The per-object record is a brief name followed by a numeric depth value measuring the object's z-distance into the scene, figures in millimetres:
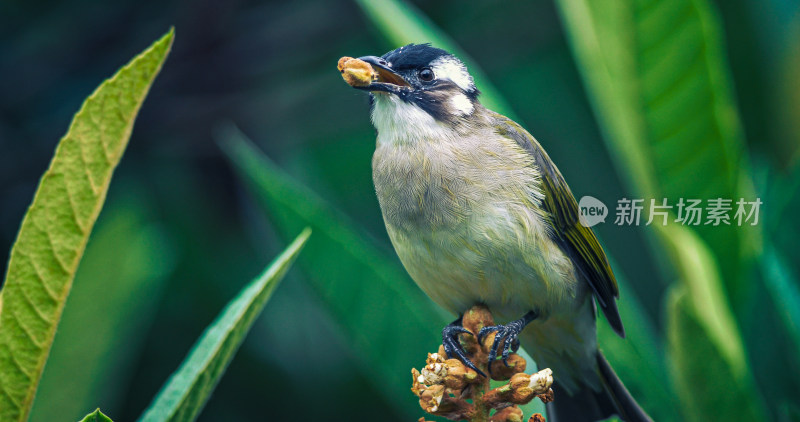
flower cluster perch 3478
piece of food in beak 3515
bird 3558
